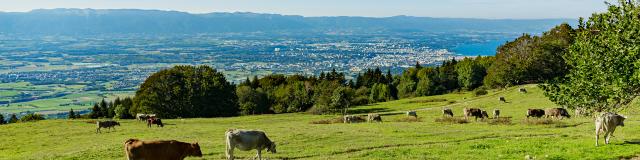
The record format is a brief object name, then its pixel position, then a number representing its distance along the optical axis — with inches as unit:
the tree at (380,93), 5157.5
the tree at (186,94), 3380.9
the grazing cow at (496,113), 2140.5
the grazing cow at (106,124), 2044.7
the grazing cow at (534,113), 1996.8
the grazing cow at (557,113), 1948.8
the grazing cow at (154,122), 2229.7
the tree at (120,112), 3654.0
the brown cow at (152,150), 830.5
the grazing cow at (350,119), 2182.6
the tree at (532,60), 3794.3
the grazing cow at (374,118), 2202.3
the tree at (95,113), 3827.8
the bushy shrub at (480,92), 3627.0
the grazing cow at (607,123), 1019.3
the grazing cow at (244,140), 945.5
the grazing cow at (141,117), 2662.4
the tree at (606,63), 898.7
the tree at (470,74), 4906.5
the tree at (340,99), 3282.5
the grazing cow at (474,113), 2090.3
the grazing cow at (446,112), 2347.6
